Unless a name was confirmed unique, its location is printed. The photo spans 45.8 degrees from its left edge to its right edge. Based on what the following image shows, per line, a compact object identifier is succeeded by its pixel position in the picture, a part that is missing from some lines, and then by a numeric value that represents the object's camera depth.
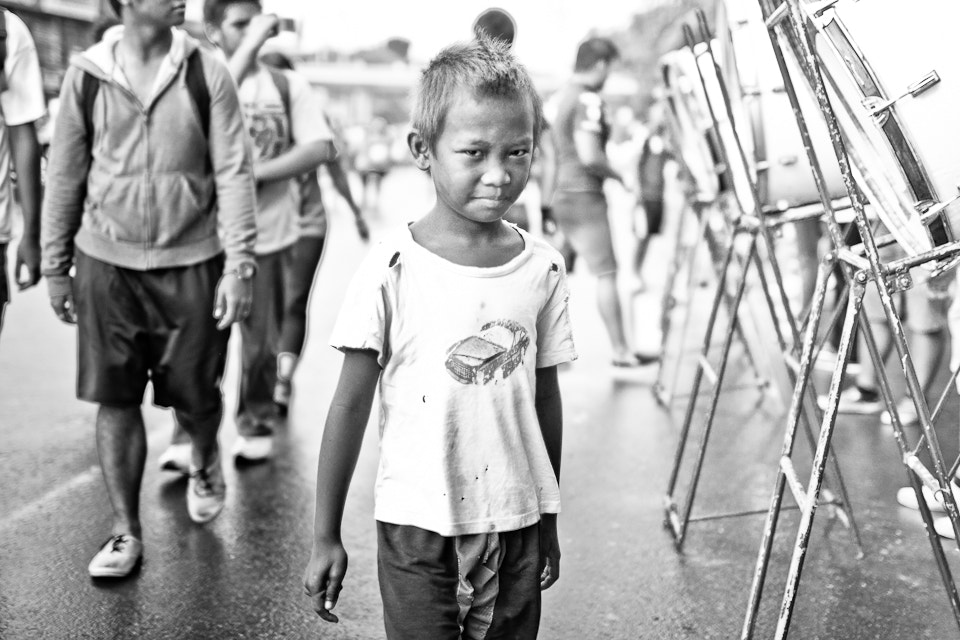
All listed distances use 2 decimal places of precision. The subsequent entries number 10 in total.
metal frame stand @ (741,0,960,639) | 2.40
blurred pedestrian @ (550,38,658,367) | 7.11
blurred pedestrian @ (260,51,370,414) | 5.88
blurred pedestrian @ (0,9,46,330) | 4.00
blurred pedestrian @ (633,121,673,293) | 9.50
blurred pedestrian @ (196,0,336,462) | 5.17
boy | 2.24
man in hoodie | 3.73
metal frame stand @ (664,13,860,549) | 3.58
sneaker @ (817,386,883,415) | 6.00
